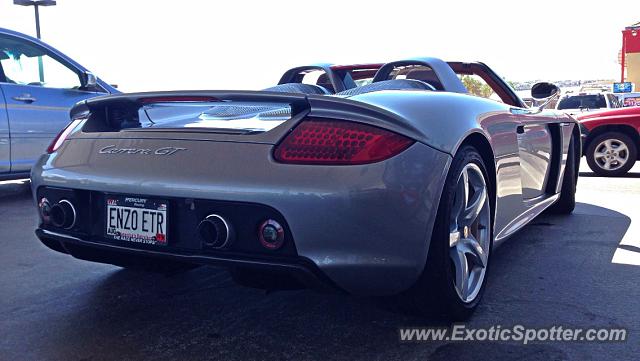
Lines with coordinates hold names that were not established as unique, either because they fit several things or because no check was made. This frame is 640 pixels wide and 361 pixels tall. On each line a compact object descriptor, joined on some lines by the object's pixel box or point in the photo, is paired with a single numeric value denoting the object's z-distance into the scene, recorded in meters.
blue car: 5.43
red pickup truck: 8.14
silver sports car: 2.04
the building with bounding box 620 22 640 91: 39.34
